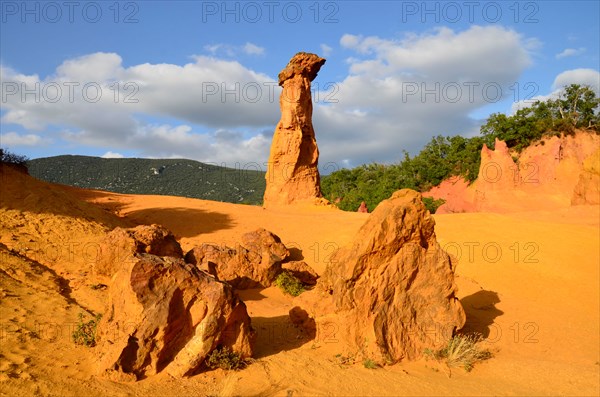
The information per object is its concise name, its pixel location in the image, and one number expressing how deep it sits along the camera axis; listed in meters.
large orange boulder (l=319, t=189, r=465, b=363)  6.41
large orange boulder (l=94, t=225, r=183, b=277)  8.71
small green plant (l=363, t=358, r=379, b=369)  5.92
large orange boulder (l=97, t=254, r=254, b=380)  5.09
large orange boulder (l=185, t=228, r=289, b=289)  9.80
